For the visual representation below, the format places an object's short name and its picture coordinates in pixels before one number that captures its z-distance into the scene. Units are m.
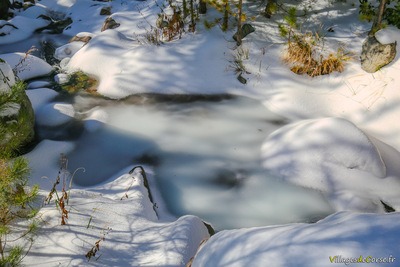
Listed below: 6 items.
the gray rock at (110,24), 7.91
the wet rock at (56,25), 8.90
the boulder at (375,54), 4.80
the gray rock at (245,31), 6.00
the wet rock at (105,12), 9.30
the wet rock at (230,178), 4.17
